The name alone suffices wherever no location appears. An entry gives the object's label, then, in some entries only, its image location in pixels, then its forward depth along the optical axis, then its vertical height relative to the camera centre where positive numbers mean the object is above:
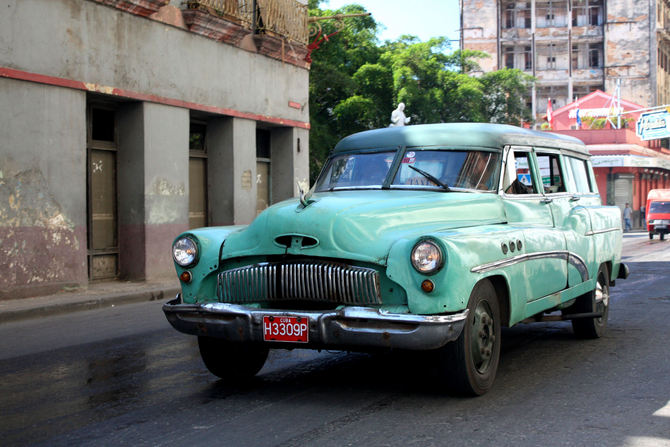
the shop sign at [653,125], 45.29 +4.29
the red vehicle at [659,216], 34.06 -0.69
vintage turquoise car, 4.82 -0.38
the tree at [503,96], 45.28 +5.94
